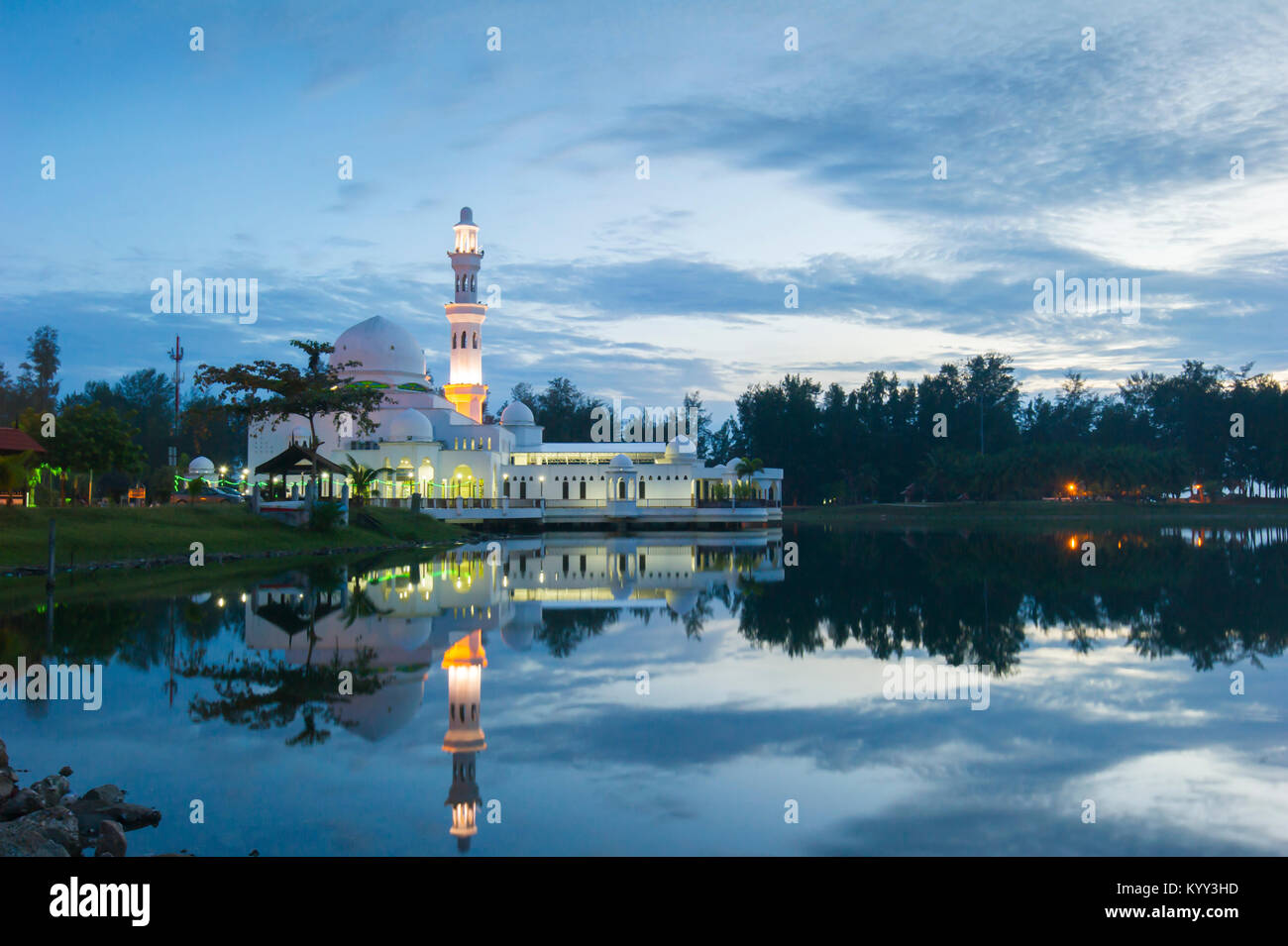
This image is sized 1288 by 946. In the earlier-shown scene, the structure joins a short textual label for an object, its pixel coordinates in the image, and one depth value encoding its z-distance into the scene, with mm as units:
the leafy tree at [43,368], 88444
